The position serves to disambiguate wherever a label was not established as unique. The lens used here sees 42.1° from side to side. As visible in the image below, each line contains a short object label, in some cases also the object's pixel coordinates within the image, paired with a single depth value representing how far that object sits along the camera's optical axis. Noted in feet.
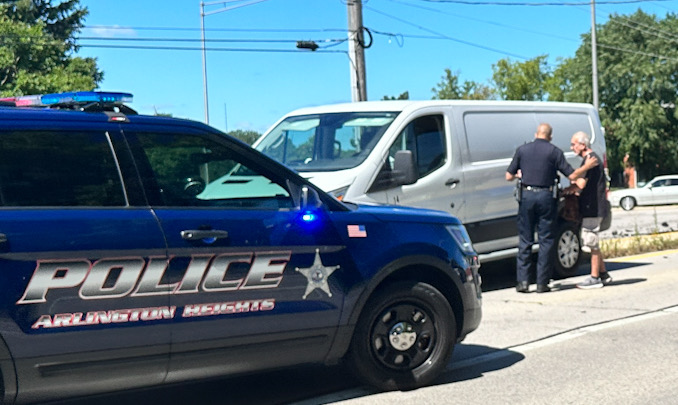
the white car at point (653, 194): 123.44
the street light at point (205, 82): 146.82
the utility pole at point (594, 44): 117.80
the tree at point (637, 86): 169.37
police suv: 13.62
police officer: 30.63
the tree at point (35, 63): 113.70
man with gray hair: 32.09
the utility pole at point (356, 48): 56.18
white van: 29.55
